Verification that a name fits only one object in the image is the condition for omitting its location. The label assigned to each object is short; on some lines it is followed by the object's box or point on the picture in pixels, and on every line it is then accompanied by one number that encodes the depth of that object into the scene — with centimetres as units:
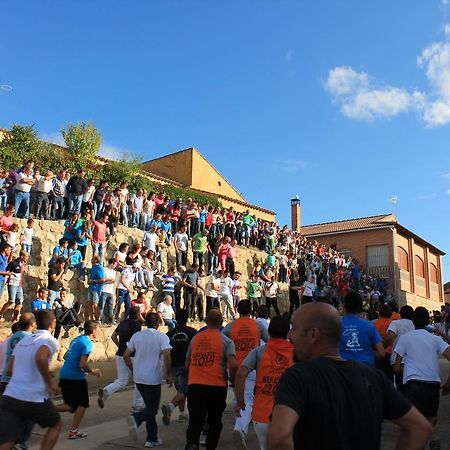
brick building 3953
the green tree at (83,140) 2756
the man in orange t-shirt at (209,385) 602
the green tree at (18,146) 2080
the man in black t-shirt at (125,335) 841
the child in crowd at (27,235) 1373
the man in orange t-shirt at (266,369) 500
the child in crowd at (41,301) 1134
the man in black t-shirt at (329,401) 221
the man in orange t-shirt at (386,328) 788
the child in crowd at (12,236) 1303
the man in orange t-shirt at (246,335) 650
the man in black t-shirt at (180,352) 771
